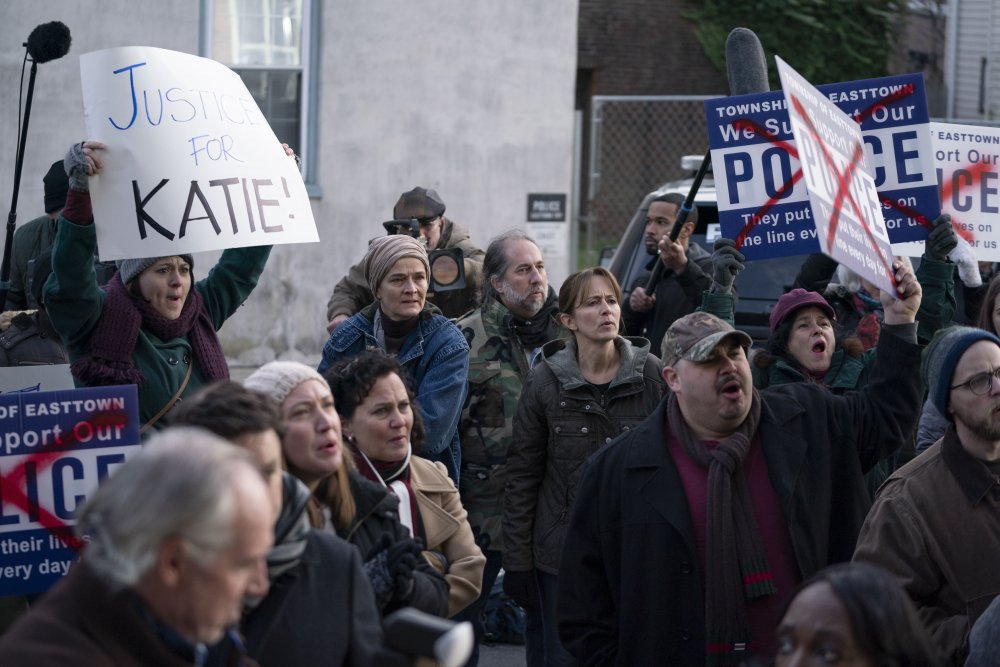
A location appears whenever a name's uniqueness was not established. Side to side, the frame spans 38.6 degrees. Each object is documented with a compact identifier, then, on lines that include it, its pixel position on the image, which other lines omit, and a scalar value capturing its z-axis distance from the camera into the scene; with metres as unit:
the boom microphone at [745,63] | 6.36
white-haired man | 2.40
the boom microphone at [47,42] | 6.48
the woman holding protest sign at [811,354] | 5.91
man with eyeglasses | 3.93
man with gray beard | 6.17
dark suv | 8.79
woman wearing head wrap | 5.73
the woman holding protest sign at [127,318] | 5.02
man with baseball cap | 4.20
